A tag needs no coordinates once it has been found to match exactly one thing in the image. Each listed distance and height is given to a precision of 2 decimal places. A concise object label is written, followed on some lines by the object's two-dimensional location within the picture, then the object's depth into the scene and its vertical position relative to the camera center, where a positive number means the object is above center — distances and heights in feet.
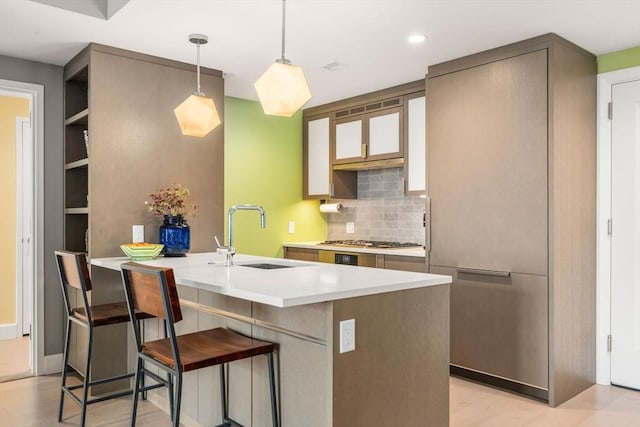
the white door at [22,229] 15.70 -0.61
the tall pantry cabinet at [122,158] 10.94 +1.25
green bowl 10.23 -0.86
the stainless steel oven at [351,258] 13.78 -1.43
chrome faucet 8.95 -0.71
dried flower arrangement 11.26 +0.16
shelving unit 12.41 +1.05
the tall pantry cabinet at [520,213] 10.24 -0.07
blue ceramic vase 11.18 -0.62
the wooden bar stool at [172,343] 6.30 -1.93
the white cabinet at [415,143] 13.76 +1.87
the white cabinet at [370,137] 14.49 +2.27
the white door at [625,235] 11.02 -0.58
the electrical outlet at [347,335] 6.17 -1.59
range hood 14.56 +1.40
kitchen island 6.18 -1.85
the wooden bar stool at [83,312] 8.73 -1.99
